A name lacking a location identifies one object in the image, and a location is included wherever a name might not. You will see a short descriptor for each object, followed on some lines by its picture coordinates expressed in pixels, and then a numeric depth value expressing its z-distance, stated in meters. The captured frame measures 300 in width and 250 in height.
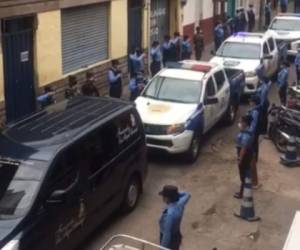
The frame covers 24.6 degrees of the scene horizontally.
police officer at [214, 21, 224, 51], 26.23
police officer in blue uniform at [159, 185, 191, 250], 8.45
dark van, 8.75
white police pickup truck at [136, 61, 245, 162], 13.94
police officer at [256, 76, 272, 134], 15.02
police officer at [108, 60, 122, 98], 17.38
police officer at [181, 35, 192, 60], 22.73
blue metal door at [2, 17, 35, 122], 15.80
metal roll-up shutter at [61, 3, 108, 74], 18.58
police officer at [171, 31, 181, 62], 22.31
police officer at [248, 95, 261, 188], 12.44
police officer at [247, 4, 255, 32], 34.06
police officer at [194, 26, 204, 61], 24.70
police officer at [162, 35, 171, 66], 22.08
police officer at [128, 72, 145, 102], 16.67
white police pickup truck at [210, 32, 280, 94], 20.03
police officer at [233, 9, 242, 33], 31.45
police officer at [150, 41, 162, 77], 21.06
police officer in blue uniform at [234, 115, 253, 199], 11.81
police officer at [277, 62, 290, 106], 17.94
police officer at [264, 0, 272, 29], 36.78
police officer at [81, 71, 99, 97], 15.77
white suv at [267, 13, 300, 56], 26.98
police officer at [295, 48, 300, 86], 20.63
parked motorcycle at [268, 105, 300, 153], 15.22
